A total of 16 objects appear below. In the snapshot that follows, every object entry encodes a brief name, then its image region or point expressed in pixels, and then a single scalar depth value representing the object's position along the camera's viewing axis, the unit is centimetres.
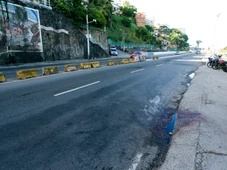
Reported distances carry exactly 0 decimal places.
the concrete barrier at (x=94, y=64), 1626
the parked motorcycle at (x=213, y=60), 1731
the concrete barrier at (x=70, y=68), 1324
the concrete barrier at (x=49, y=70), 1150
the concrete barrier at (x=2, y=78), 887
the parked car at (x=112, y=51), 4362
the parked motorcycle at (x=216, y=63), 1682
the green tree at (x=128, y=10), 7556
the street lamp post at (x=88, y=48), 3022
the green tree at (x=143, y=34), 7256
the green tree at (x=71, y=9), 2863
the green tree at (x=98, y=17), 3853
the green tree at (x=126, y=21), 6662
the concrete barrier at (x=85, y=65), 1516
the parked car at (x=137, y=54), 2628
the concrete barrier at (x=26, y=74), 977
